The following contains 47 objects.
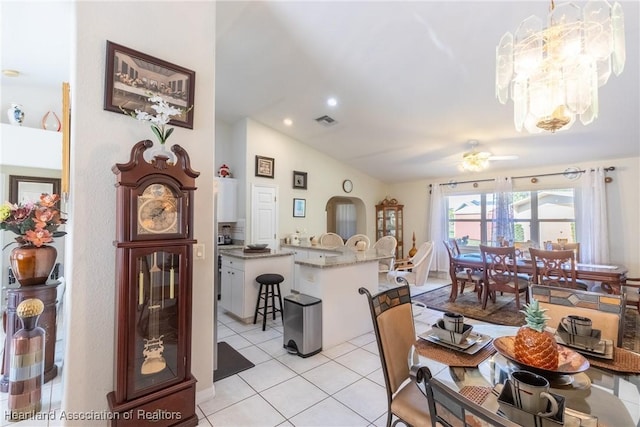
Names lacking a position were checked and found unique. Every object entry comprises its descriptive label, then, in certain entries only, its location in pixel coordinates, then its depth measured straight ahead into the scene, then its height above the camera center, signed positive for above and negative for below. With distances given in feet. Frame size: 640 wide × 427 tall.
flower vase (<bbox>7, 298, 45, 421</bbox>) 6.66 -3.47
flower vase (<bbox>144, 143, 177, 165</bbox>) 5.80 +1.36
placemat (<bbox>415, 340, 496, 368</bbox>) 4.24 -2.12
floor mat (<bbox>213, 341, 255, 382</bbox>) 8.32 -4.47
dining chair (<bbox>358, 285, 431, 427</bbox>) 4.64 -2.42
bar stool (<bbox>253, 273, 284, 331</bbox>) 11.74 -3.13
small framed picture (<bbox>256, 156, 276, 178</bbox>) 17.40 +3.31
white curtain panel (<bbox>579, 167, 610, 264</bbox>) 15.20 -0.02
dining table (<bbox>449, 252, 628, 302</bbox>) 11.28 -2.27
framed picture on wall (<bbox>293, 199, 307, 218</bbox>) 19.21 +0.78
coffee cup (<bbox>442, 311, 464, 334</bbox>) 4.73 -1.74
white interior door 17.10 +0.27
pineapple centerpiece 3.72 -1.65
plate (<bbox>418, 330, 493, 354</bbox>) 4.50 -2.05
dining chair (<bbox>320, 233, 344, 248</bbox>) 18.74 -1.38
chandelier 6.30 +3.74
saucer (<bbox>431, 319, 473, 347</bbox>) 4.66 -1.92
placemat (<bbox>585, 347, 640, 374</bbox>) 4.10 -2.14
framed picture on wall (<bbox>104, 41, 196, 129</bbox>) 5.96 +3.07
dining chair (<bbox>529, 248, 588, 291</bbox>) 11.86 -2.16
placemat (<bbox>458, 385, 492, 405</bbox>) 3.51 -2.21
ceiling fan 13.73 +2.90
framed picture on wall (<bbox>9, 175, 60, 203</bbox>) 12.34 +1.48
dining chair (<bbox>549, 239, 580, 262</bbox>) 15.22 -1.51
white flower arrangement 5.74 +2.07
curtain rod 15.44 +2.74
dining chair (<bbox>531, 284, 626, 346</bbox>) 5.21 -1.73
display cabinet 23.99 -0.25
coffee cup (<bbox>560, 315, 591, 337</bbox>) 4.64 -1.76
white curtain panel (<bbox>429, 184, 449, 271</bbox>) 21.84 -0.62
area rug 11.18 -4.49
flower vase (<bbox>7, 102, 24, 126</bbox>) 11.00 +4.08
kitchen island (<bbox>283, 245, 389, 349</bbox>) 9.98 -2.58
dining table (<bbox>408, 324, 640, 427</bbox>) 3.33 -2.23
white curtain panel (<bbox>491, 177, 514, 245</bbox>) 18.85 +0.59
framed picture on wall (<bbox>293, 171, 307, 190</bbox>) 19.20 +2.70
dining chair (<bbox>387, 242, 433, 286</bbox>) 15.98 -2.84
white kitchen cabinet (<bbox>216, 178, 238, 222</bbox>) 16.75 +1.15
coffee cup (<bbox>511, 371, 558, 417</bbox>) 2.94 -1.87
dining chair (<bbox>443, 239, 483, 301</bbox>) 15.33 -3.07
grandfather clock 5.43 -1.45
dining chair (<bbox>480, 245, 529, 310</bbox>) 13.47 -2.66
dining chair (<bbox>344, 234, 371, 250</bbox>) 18.73 -1.37
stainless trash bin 9.34 -3.55
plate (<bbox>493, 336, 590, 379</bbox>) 3.74 -1.97
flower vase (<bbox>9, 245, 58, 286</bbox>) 6.97 -1.08
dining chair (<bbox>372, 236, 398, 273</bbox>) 16.80 -1.90
